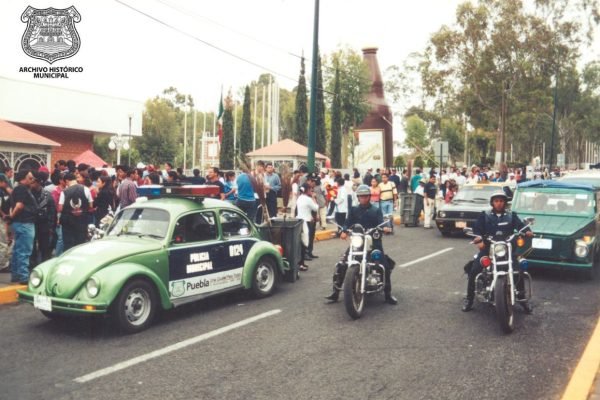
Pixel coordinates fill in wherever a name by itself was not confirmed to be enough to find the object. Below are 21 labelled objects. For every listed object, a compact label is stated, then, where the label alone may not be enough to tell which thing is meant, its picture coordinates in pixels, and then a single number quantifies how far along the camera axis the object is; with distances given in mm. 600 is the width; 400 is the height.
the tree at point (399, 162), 68319
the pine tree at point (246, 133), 59375
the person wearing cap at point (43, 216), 9508
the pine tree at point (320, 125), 53406
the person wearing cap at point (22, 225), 8938
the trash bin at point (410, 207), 20000
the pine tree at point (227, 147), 59000
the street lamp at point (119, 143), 31616
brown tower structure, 49625
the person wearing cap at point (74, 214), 9977
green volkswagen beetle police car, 6680
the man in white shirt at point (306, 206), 12078
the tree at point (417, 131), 84812
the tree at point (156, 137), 70875
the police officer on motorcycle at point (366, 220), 8445
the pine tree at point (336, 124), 54497
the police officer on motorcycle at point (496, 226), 7723
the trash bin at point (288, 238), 9953
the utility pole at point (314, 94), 18844
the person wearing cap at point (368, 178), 22464
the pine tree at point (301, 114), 55969
